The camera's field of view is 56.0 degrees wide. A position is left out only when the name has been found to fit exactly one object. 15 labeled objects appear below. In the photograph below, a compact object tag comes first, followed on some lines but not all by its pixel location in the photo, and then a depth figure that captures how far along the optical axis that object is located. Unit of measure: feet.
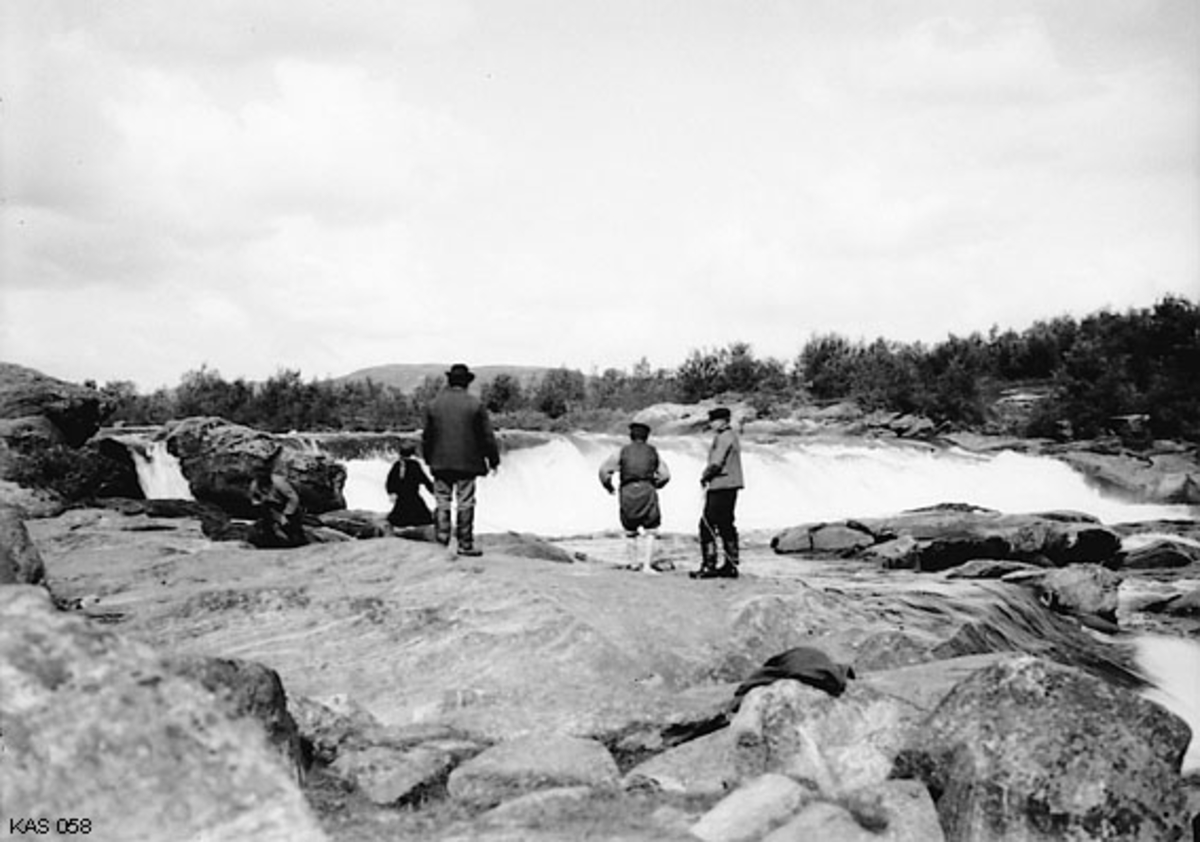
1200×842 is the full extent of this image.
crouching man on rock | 44.80
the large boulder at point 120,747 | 13.84
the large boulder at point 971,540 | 72.84
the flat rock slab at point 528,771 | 19.49
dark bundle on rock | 22.39
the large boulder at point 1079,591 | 56.18
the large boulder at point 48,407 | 59.31
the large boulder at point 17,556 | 24.86
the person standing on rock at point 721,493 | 38.01
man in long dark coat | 35.53
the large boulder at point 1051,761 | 17.92
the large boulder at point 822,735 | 20.20
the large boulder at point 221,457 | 61.93
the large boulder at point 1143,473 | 116.88
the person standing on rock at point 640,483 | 40.04
